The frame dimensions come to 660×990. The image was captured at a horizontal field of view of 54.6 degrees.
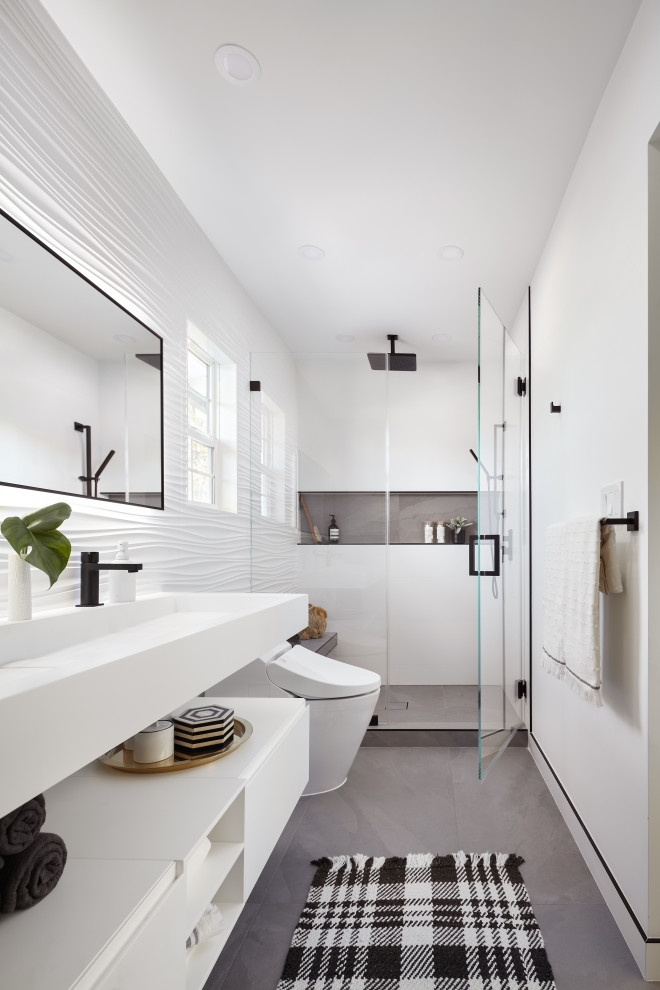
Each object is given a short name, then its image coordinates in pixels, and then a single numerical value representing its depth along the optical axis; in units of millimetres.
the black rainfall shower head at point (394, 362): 3514
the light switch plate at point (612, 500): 1843
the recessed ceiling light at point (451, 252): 3037
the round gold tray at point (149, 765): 1607
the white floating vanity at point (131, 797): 805
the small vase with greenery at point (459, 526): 3543
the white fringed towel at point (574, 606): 1863
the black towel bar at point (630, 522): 1697
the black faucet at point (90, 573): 1763
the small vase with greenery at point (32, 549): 1416
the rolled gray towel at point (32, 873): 1029
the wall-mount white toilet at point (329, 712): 2721
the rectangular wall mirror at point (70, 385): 1507
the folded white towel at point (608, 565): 1842
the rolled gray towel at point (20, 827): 1048
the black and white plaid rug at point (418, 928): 1597
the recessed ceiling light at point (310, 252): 3010
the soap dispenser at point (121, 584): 1890
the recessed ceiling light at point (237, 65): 1830
